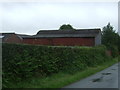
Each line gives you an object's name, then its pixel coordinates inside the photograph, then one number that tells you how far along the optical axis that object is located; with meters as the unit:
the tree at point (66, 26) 89.12
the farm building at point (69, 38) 51.38
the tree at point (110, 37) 61.11
